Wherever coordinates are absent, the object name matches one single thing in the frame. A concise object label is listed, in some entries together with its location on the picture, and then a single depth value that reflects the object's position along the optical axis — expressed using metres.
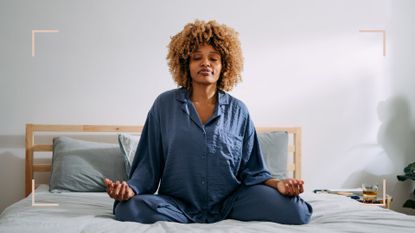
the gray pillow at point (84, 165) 2.72
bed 1.61
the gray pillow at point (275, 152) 2.92
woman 1.83
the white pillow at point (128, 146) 2.77
